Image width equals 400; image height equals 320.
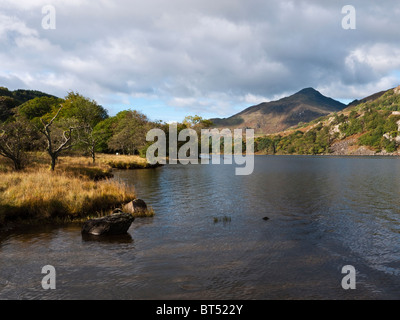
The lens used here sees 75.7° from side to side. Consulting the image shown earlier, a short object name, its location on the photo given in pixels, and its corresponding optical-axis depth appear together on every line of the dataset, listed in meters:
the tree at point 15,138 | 28.29
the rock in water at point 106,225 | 13.95
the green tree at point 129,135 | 88.25
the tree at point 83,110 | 99.94
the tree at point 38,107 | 112.56
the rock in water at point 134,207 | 18.41
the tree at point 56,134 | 52.86
